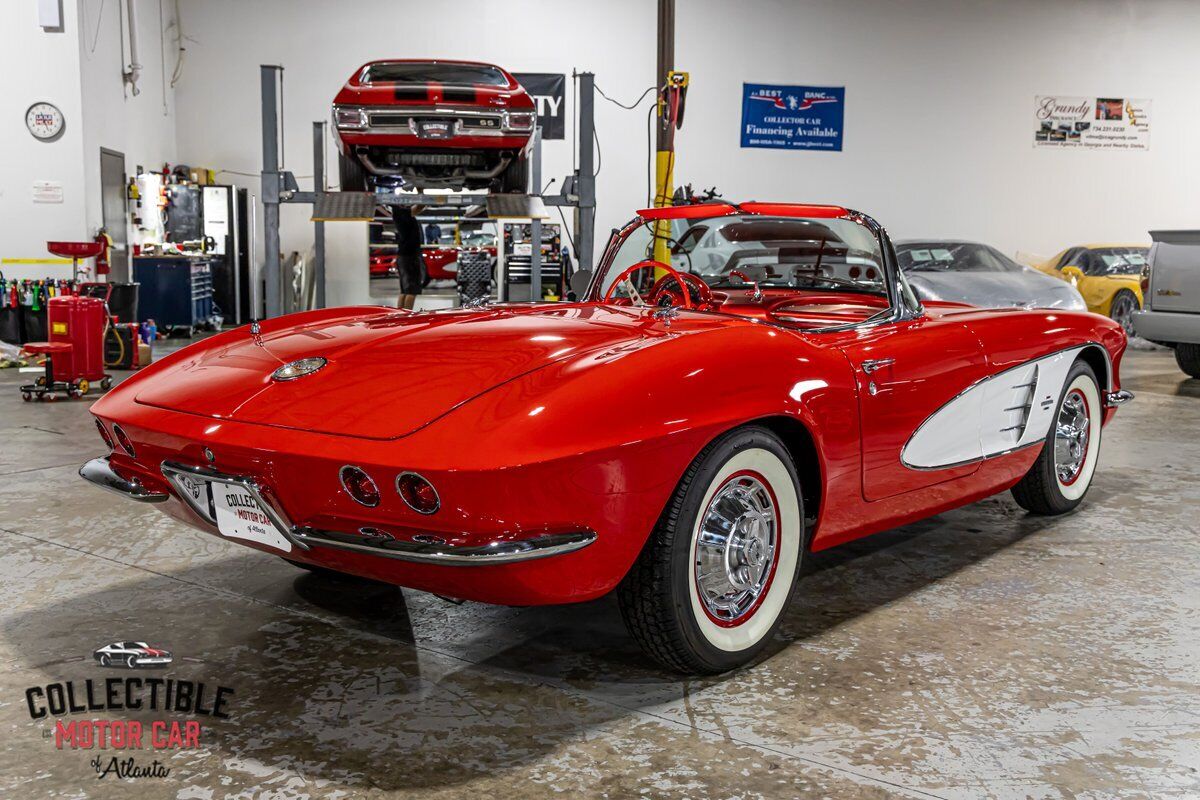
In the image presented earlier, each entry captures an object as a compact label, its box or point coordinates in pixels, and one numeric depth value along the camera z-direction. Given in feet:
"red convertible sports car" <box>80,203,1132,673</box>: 6.75
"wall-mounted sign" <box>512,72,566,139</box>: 46.78
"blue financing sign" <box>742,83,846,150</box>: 48.67
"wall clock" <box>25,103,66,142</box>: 35.45
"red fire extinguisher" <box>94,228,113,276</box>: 29.71
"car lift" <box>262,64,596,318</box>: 23.09
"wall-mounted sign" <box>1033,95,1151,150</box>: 50.57
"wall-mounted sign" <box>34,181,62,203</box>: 35.63
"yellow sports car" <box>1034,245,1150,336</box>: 40.60
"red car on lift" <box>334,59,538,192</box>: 23.29
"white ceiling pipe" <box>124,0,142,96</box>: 40.52
